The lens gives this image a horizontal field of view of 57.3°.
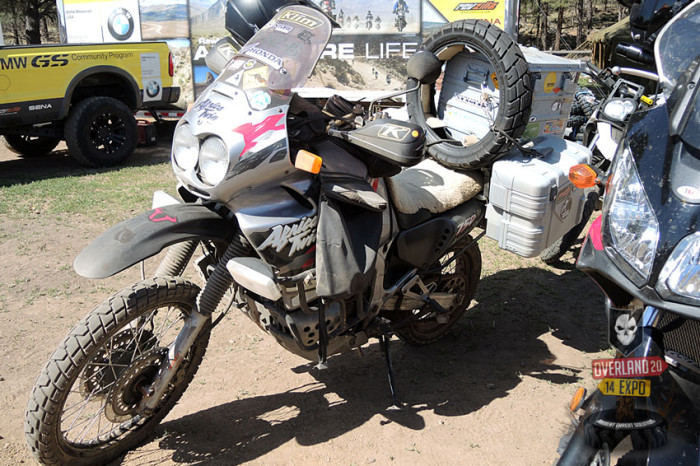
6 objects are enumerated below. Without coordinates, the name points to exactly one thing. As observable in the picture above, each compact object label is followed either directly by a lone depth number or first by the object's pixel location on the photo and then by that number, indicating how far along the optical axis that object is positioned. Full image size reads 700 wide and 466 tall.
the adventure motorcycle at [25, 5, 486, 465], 2.77
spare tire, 3.74
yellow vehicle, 8.52
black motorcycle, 2.08
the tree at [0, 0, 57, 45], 20.55
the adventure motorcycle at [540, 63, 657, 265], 4.85
